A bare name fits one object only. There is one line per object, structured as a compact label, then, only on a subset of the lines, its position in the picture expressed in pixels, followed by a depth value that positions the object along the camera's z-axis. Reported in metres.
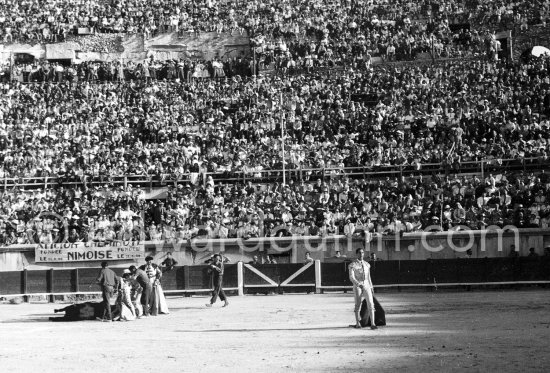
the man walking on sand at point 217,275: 27.53
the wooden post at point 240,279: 34.28
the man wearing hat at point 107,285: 24.33
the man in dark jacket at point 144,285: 25.77
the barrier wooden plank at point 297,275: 34.28
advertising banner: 35.84
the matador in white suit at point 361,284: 19.69
